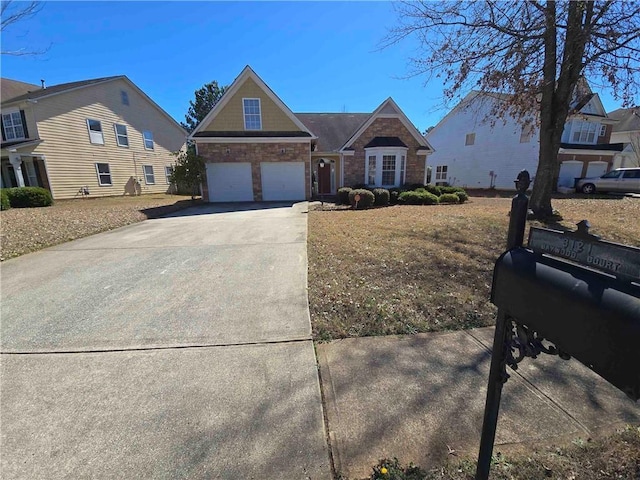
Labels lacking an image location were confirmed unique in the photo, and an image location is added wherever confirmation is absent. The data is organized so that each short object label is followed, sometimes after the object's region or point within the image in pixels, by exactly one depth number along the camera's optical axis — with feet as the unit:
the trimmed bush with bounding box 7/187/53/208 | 47.09
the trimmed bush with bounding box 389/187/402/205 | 51.68
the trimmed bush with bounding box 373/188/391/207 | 49.29
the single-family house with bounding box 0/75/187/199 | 57.93
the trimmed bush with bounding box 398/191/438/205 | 48.67
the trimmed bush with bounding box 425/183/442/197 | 54.21
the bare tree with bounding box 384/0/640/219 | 23.54
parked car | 59.21
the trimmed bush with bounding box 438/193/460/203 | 49.93
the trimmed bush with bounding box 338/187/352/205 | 49.85
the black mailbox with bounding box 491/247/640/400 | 2.92
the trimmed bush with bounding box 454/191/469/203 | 51.35
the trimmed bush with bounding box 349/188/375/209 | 45.83
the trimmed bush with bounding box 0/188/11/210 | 43.11
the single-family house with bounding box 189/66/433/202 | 53.26
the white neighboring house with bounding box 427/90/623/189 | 73.10
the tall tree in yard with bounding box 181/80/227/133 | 154.71
